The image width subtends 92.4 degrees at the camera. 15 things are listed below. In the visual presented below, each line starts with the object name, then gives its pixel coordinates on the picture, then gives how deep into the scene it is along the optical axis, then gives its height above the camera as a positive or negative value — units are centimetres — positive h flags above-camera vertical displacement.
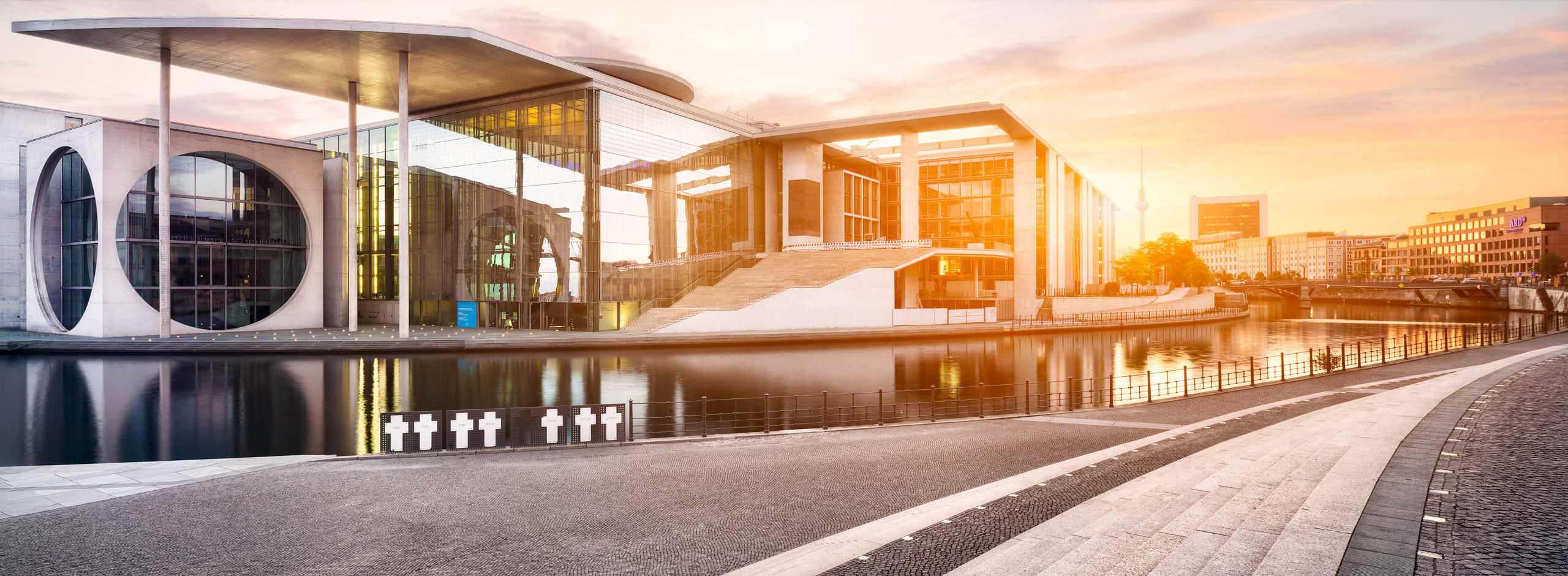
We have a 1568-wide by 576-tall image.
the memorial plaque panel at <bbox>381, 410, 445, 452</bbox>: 1357 -252
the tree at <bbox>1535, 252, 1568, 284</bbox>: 11119 +243
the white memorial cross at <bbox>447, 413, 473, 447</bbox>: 1363 -247
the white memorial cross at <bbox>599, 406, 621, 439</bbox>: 1438 -248
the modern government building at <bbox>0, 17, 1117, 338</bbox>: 4138 +573
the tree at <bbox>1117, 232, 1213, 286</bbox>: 9788 +307
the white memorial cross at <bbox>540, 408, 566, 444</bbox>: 1404 -249
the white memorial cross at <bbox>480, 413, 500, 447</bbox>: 1370 -245
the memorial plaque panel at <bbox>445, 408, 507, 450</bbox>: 1368 -247
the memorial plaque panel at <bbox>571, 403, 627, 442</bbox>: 1433 -251
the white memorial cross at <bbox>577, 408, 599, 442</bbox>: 1429 -253
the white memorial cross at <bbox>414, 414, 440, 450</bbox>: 1349 -247
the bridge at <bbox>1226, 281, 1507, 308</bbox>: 9806 -94
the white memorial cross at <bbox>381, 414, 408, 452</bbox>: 1364 -250
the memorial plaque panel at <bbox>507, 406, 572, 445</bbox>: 1409 -271
